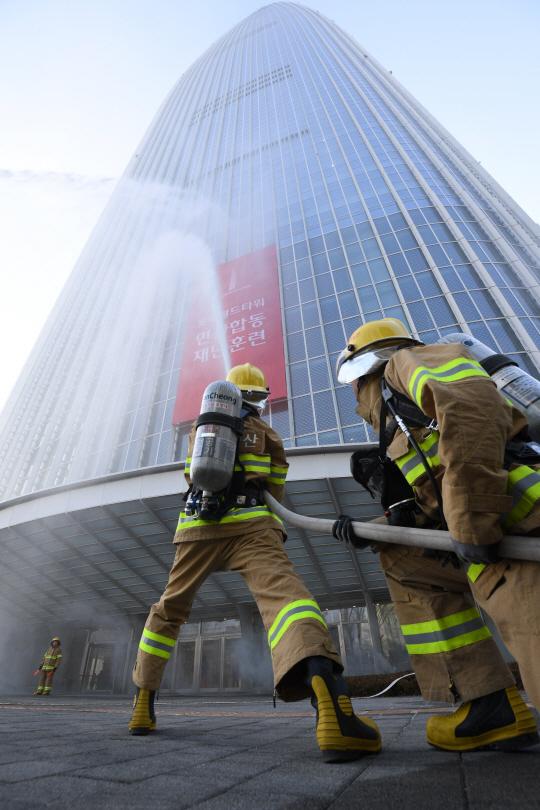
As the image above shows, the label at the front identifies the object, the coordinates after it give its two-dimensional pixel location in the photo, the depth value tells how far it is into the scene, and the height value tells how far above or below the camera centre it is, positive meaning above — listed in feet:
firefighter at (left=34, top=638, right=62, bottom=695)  35.96 +4.26
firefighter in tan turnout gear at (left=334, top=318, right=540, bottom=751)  4.34 +1.79
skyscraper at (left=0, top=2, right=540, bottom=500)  51.16 +60.37
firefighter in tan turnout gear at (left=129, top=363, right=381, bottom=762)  5.35 +2.15
